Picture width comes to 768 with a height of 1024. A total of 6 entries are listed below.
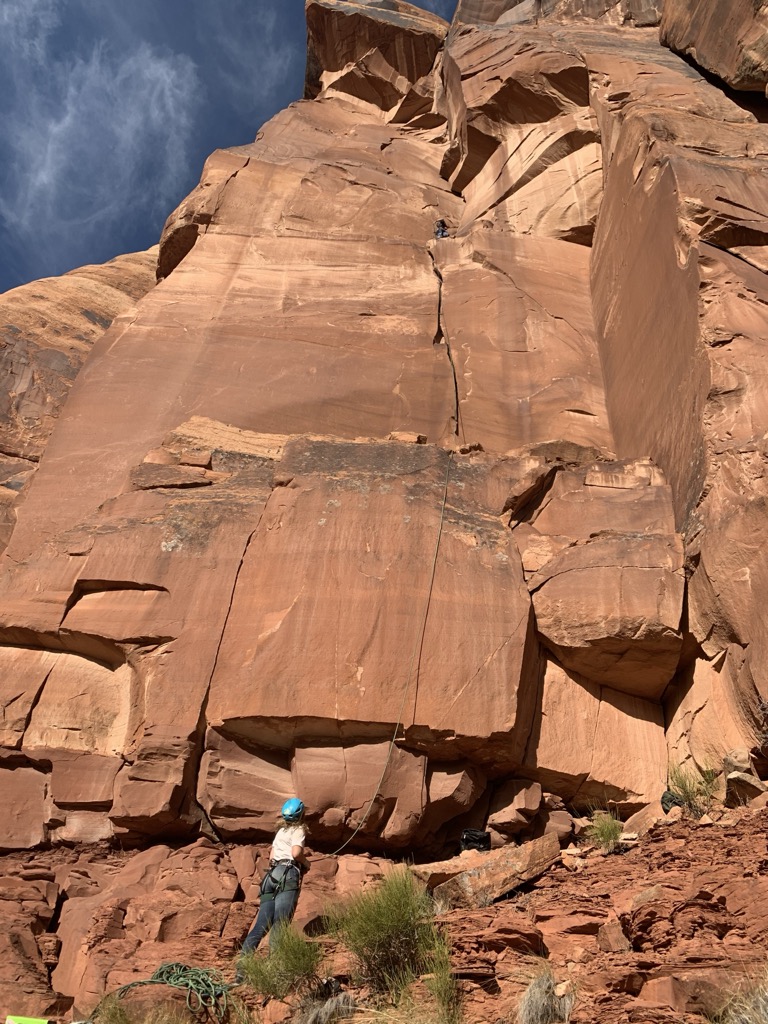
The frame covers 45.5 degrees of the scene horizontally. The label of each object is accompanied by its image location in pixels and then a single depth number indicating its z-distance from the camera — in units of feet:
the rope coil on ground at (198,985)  18.40
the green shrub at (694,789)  25.20
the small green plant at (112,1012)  17.70
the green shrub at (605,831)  25.45
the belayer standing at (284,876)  21.68
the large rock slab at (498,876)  22.54
